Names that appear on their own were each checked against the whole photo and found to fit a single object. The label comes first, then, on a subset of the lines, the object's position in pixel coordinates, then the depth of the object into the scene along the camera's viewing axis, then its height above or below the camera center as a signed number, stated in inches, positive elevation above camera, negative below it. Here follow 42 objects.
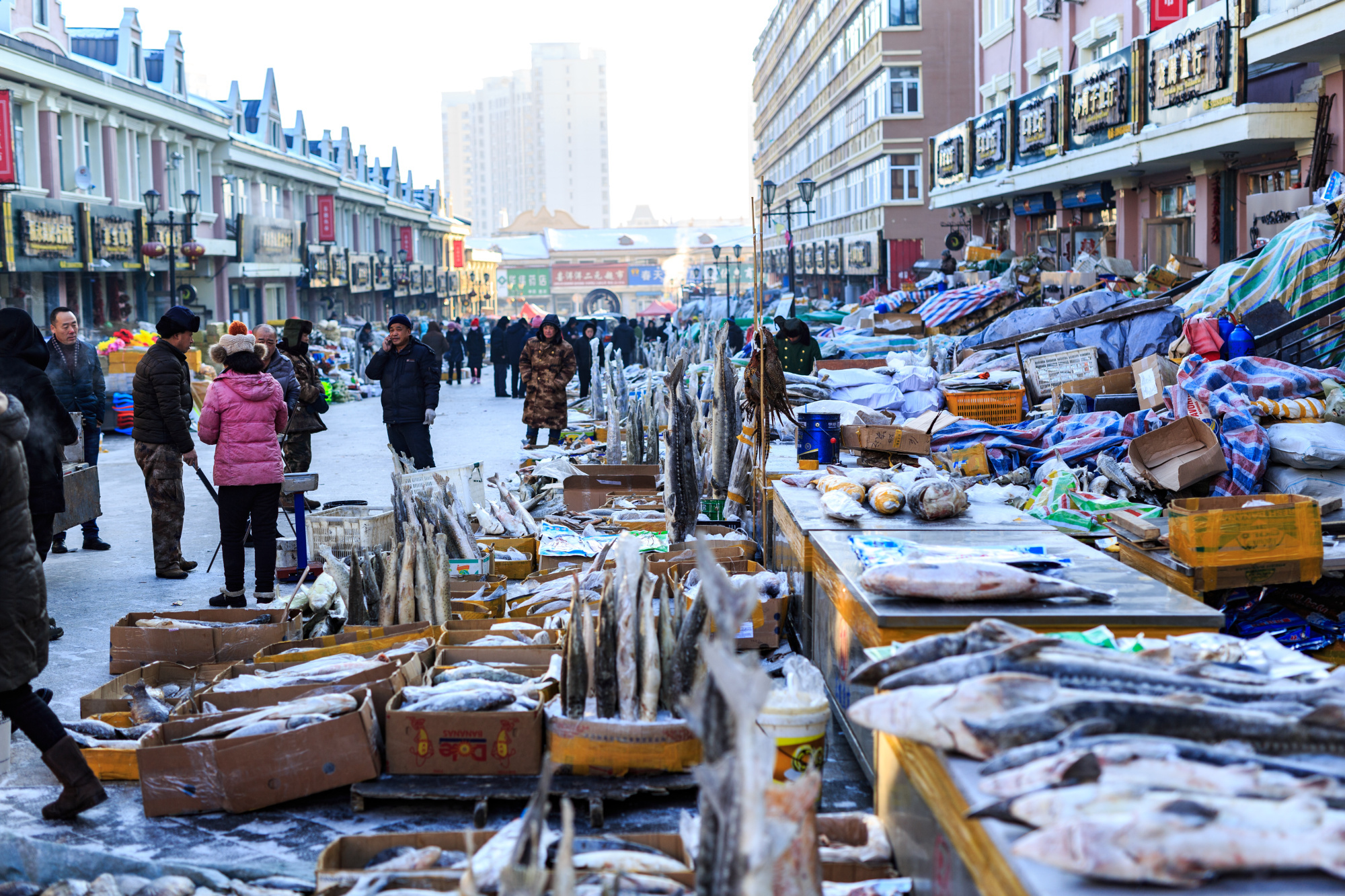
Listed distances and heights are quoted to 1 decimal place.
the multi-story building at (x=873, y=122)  1437.0 +295.3
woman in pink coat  271.4 -20.0
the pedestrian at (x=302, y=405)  382.0 -12.7
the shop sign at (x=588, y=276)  3636.8 +242.3
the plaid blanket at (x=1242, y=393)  237.9 -11.0
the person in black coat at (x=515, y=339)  913.5 +14.8
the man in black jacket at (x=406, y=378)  382.9 -5.3
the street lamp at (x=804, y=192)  1032.2 +138.9
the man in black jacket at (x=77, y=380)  350.6 -3.1
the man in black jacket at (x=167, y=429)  291.1 -15.0
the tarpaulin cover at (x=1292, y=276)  360.5 +20.0
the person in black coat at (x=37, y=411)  248.7 -8.4
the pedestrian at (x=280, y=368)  364.5 -0.8
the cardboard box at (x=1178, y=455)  230.7 -21.7
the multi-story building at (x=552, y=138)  6948.8 +1260.2
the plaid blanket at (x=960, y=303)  618.8 +23.3
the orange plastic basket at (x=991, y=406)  349.4 -16.5
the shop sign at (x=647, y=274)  3651.6 +246.1
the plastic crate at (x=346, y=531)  281.1 -38.6
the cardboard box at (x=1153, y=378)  308.3 -8.8
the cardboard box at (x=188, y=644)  215.2 -48.5
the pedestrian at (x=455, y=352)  1095.6 +7.6
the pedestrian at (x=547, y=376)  540.7 -7.9
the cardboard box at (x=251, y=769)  156.5 -51.5
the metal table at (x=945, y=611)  140.5 -30.9
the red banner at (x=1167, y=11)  601.0 +163.1
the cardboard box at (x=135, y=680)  189.2 -51.4
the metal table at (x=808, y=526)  200.5 -28.9
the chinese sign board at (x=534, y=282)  3607.3 +226.7
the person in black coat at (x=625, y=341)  977.5 +12.8
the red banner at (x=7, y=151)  767.7 +138.0
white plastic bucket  147.5 -45.7
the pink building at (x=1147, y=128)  470.0 +107.5
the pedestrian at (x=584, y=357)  838.5 +0.5
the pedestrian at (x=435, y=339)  943.3 +16.8
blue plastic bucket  279.4 -20.2
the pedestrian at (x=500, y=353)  928.3 +5.0
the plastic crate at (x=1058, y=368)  387.2 -7.1
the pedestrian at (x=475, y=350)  1106.1 +9.5
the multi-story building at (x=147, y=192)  893.2 +167.7
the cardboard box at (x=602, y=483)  346.6 -35.9
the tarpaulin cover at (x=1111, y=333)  402.3 +4.1
